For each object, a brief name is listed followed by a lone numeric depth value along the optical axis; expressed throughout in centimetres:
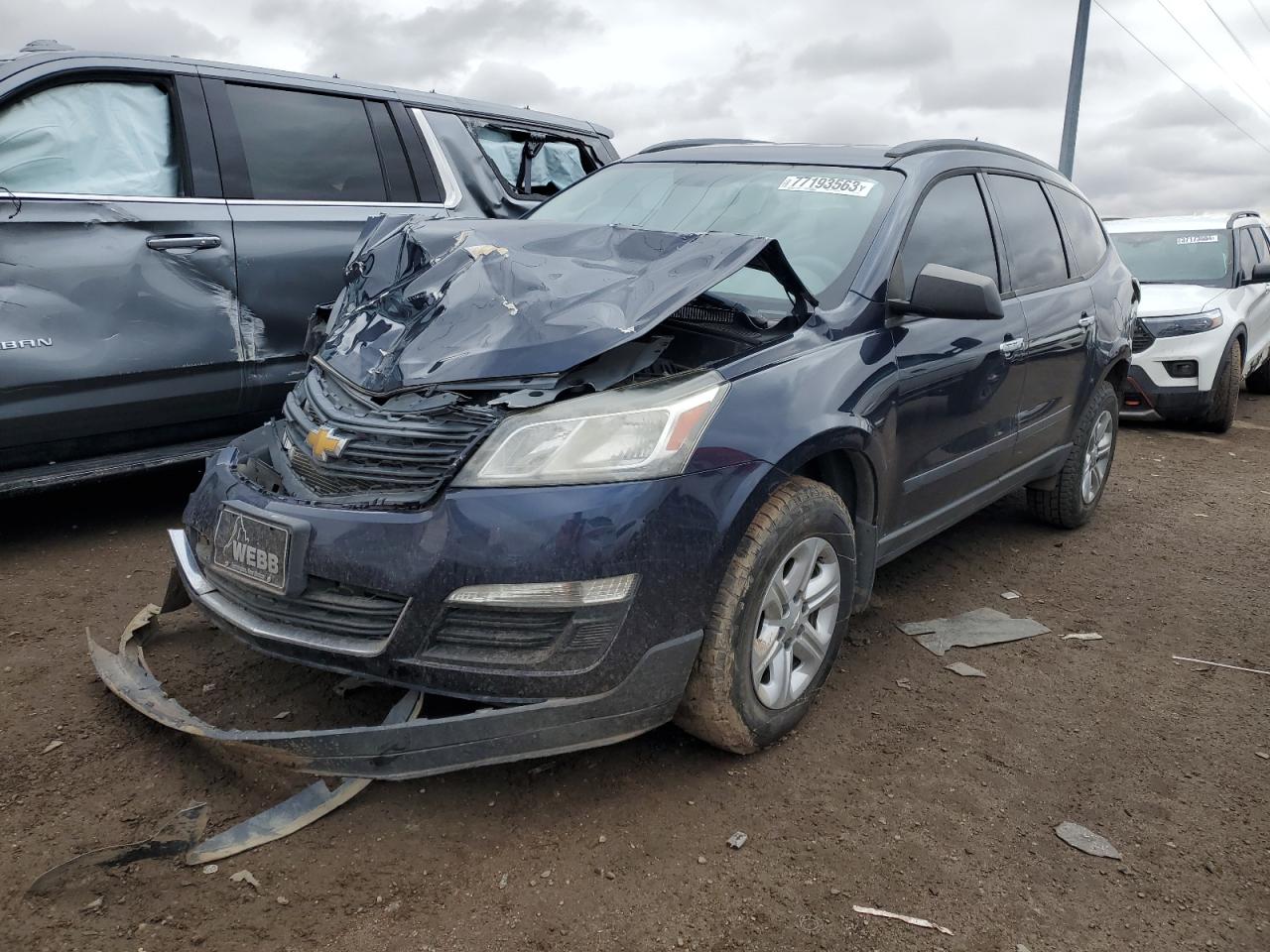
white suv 785
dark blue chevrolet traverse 225
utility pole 1519
